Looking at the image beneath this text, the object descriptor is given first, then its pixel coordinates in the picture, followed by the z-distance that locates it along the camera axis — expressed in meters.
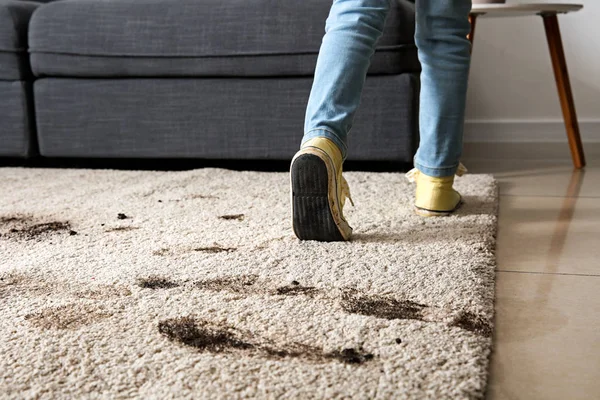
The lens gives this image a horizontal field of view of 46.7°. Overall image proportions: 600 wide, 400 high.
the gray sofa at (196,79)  1.81
